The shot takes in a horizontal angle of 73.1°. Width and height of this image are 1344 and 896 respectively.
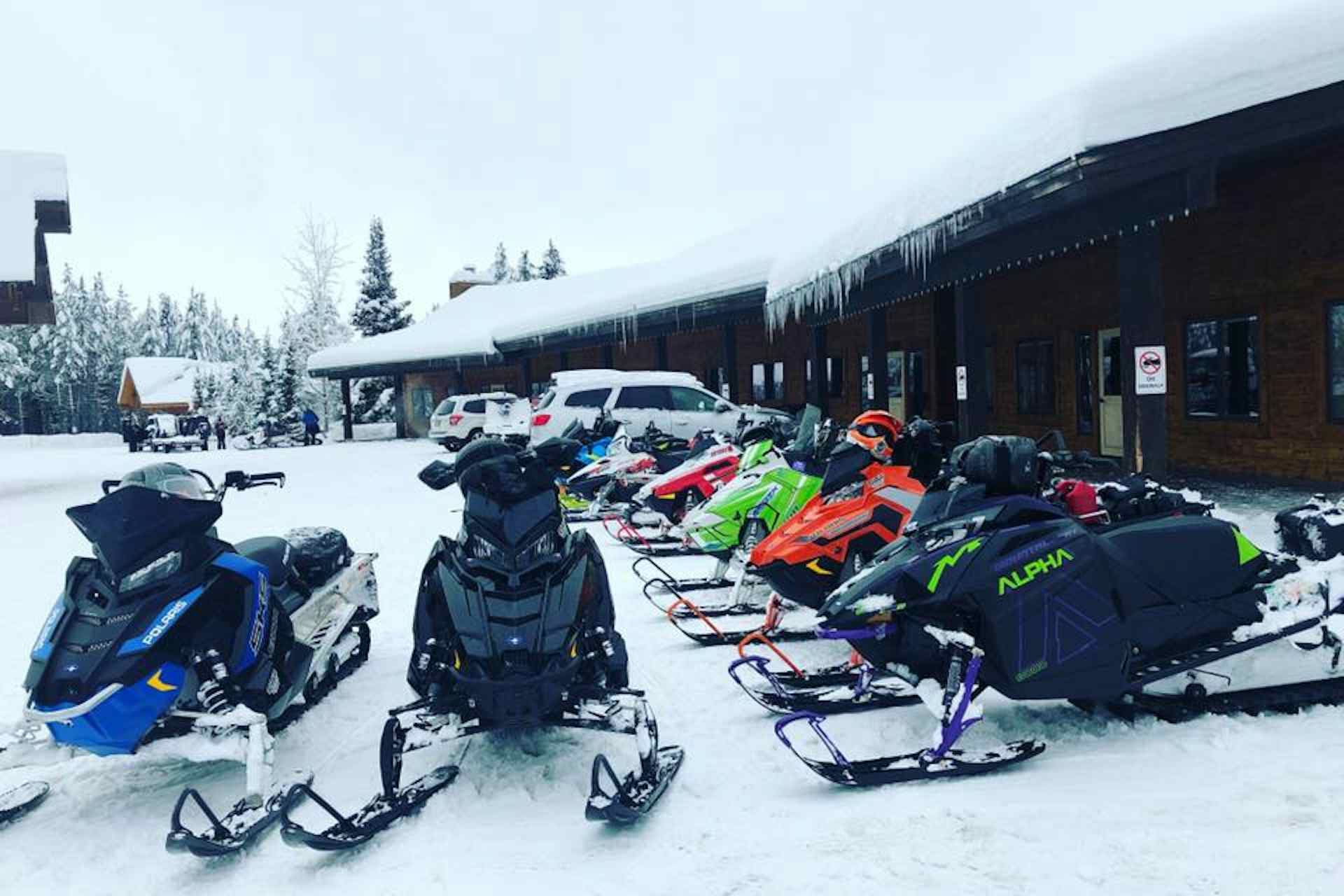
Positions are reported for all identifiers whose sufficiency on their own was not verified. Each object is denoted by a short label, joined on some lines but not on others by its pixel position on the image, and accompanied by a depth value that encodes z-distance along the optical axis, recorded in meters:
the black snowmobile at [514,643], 3.12
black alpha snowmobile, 3.25
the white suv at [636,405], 13.70
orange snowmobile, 4.57
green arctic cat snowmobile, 5.88
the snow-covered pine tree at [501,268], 71.19
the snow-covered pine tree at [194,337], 106.81
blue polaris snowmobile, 2.95
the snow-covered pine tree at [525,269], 68.31
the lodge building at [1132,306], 6.91
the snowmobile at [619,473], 9.55
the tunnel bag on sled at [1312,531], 3.81
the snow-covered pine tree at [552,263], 64.12
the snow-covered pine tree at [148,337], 94.38
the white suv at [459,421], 21.89
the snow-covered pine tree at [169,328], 104.64
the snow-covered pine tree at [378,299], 47.62
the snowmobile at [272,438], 36.19
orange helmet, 4.81
